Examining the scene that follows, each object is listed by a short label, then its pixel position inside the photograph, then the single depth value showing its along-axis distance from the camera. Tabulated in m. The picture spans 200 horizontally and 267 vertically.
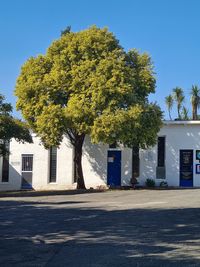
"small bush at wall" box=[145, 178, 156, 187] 31.73
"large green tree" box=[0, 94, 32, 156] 26.72
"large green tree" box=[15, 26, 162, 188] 26.98
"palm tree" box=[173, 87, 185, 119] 64.50
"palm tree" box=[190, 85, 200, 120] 61.03
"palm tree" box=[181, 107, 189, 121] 62.62
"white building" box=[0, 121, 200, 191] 32.19
